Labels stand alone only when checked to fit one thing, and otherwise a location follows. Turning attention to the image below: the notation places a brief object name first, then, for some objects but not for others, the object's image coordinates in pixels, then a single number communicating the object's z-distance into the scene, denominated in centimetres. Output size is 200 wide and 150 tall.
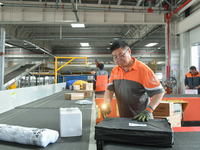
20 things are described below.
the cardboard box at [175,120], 356
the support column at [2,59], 254
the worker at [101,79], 462
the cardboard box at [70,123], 118
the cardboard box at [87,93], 392
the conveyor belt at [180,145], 101
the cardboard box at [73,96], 345
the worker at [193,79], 565
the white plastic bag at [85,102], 285
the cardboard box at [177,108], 407
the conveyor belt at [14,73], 1011
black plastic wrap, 100
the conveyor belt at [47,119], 109
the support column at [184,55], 789
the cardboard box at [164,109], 356
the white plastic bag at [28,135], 103
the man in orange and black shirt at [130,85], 163
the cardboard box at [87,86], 544
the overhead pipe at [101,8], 700
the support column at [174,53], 812
